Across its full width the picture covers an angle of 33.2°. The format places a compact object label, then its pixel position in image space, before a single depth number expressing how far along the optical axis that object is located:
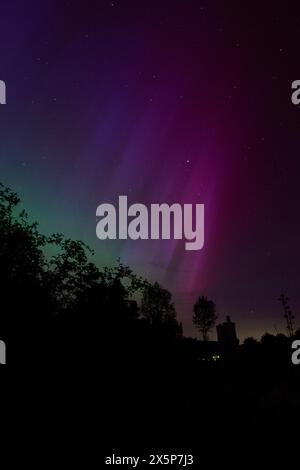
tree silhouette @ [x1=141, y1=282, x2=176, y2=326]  56.67
